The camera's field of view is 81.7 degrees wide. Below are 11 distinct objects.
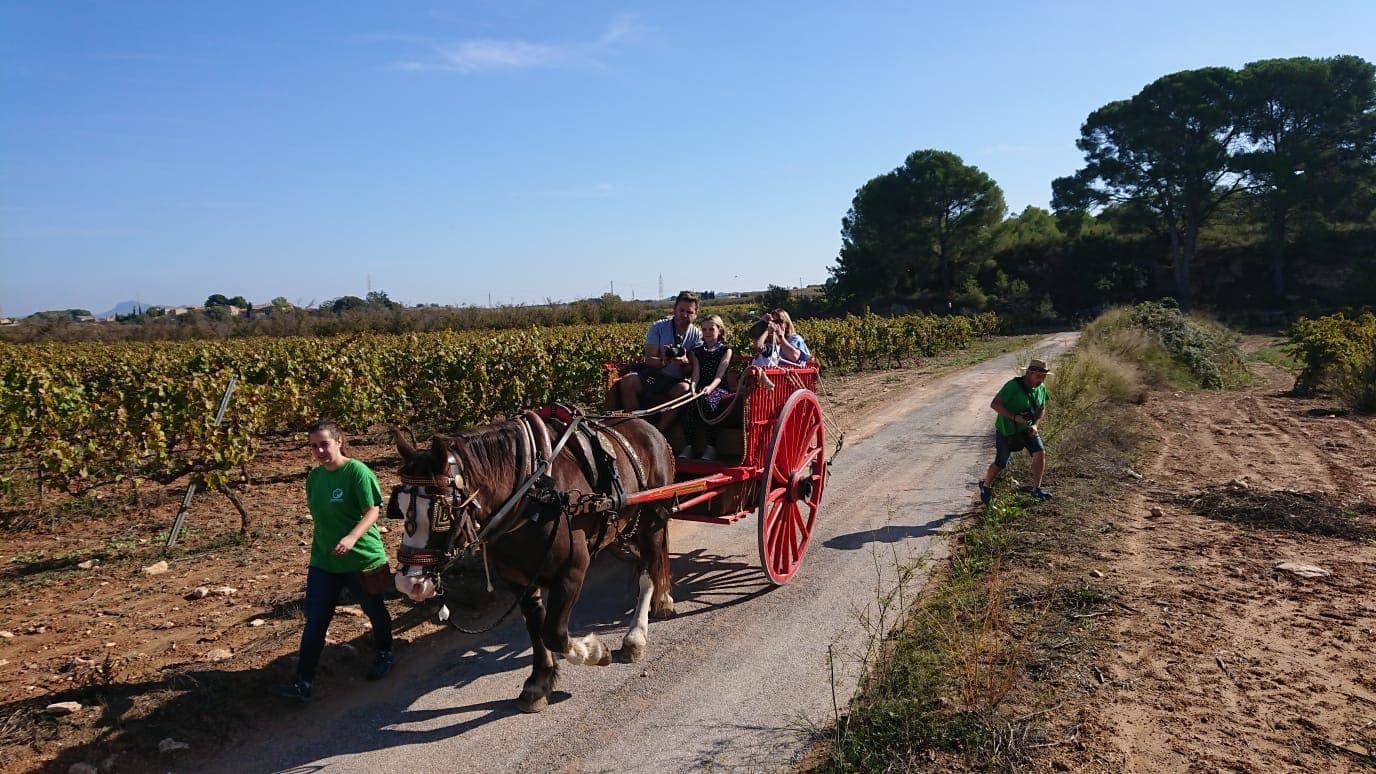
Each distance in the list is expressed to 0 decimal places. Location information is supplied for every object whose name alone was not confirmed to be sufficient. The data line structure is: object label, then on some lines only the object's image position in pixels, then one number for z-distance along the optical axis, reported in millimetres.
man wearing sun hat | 7891
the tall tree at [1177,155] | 43875
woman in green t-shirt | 4410
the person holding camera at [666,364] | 6098
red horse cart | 5766
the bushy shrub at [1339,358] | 14570
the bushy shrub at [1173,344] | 19031
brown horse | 3641
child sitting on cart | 6176
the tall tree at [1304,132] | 40781
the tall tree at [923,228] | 50688
